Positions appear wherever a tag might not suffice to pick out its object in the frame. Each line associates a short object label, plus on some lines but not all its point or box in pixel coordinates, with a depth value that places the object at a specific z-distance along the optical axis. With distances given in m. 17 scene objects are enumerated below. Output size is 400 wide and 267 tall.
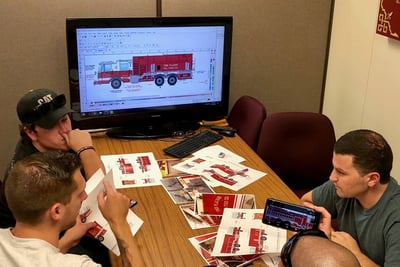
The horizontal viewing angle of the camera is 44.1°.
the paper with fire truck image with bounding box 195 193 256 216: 1.96
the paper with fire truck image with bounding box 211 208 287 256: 1.71
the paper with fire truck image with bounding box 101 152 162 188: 2.21
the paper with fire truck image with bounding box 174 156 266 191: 2.21
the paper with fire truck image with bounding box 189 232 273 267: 1.67
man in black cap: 2.00
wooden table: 1.71
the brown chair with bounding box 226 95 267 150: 2.86
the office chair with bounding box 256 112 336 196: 2.71
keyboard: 2.52
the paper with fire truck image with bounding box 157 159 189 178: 2.29
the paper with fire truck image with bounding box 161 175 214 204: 2.09
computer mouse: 2.79
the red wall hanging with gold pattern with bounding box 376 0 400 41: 2.53
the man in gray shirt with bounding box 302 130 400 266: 1.70
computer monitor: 2.62
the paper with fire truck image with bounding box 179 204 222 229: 1.89
